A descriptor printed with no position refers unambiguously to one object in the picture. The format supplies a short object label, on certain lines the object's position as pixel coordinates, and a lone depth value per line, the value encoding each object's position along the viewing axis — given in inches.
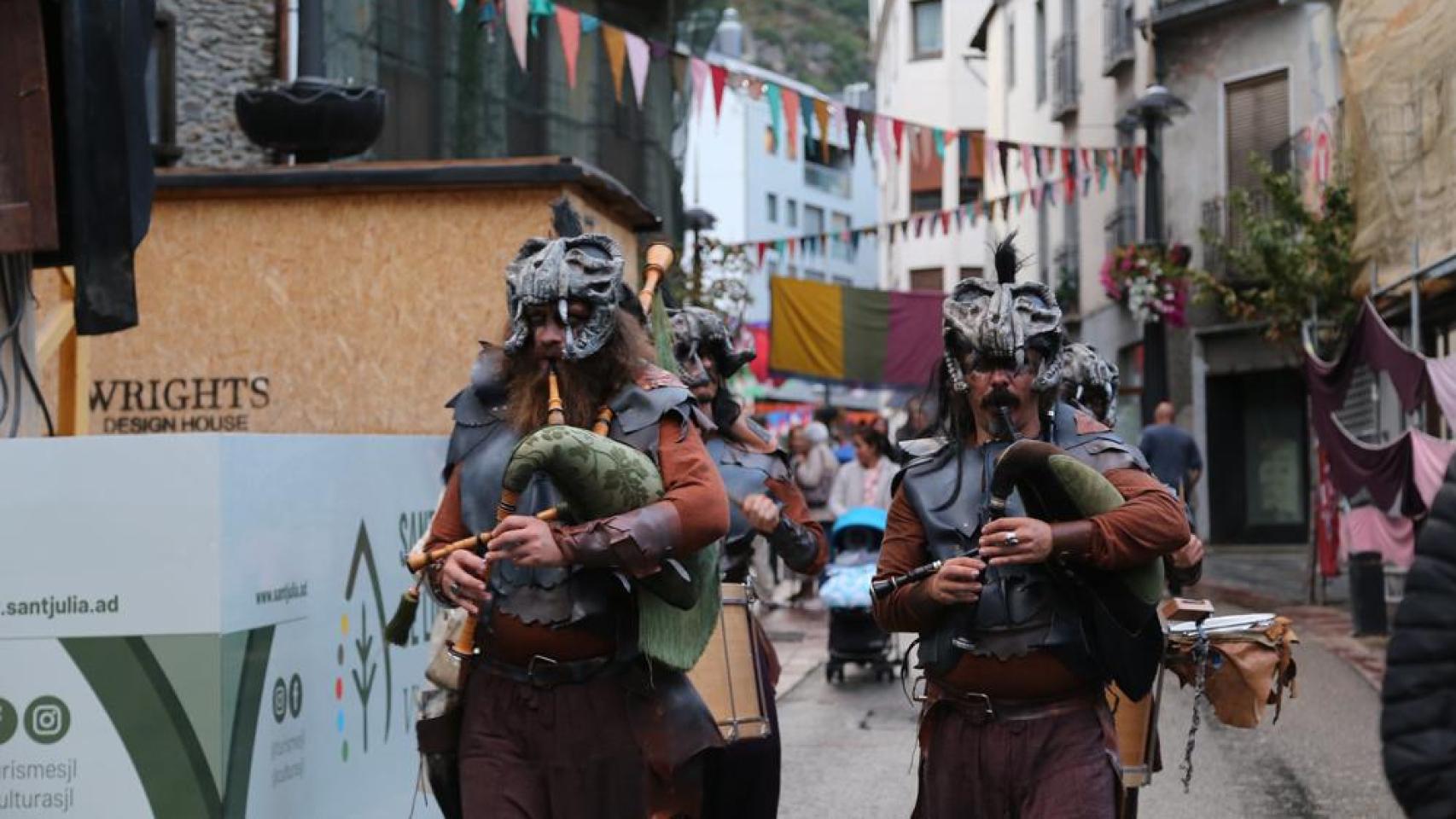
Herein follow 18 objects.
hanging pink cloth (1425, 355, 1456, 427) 528.7
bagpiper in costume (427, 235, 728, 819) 187.5
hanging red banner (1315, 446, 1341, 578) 732.0
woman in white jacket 709.3
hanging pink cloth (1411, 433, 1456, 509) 563.2
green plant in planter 800.3
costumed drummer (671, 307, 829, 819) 257.1
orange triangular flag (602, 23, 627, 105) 624.4
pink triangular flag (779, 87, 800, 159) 707.2
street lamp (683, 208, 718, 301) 1061.8
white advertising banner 215.6
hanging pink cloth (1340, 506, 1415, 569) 614.3
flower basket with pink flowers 954.1
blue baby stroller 537.6
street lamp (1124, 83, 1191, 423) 826.2
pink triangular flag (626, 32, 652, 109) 625.6
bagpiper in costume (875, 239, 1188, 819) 193.2
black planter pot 426.3
